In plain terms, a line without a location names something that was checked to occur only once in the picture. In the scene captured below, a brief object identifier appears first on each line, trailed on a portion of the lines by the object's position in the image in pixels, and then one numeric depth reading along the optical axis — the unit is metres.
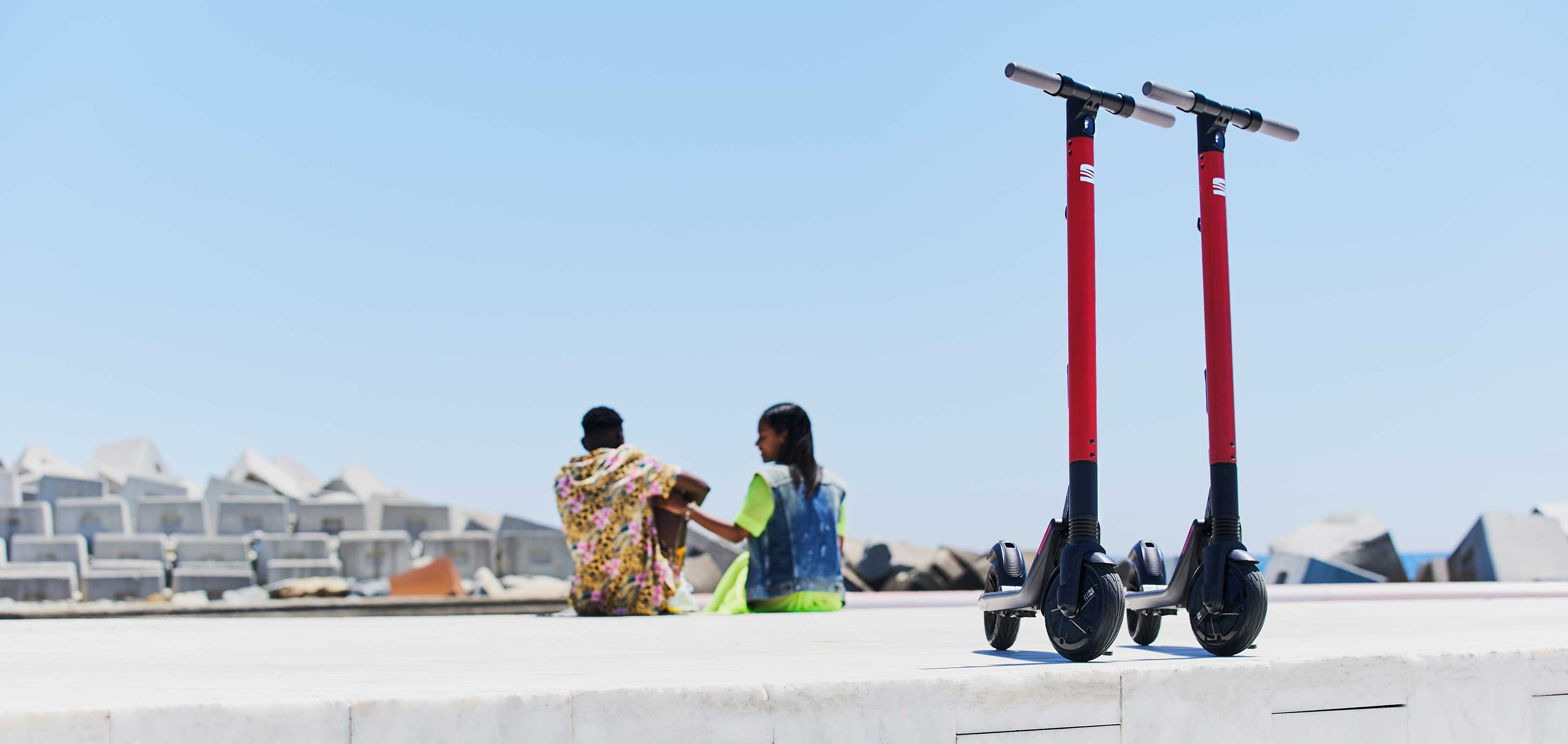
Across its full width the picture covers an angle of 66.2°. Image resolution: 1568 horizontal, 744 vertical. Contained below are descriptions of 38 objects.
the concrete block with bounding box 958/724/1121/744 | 2.34
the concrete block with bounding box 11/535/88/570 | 13.50
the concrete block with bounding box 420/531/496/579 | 13.66
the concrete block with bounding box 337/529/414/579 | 13.72
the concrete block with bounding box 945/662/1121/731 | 2.34
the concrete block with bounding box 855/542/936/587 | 12.24
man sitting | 6.24
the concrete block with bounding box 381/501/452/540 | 14.41
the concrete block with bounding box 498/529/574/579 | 13.74
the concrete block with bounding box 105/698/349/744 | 1.95
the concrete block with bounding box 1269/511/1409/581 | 13.35
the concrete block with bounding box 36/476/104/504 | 14.61
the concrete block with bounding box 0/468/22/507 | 14.32
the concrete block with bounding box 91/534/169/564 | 13.58
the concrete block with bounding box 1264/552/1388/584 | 12.01
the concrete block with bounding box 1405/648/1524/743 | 2.78
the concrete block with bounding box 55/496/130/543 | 14.04
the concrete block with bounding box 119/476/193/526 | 15.42
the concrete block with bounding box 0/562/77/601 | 12.81
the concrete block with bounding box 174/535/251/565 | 13.64
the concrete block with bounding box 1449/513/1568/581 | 11.92
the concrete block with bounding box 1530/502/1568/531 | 14.95
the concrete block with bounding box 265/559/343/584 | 13.44
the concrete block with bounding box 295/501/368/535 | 14.39
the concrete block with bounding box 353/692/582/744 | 2.02
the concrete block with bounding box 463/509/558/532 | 15.53
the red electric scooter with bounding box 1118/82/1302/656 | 2.93
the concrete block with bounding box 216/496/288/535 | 14.02
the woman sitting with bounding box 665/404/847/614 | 6.02
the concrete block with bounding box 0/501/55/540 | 13.83
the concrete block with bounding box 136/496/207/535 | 14.16
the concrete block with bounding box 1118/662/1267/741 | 2.47
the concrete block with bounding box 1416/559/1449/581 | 12.84
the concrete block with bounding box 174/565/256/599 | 13.24
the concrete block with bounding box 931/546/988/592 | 12.03
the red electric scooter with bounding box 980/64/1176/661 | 2.82
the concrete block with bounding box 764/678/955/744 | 2.24
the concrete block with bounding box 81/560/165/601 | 12.94
